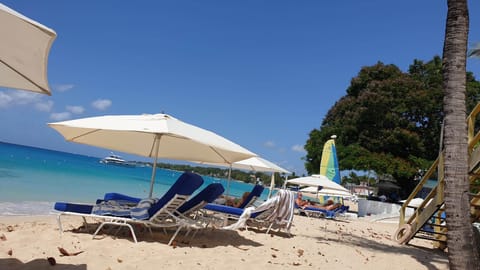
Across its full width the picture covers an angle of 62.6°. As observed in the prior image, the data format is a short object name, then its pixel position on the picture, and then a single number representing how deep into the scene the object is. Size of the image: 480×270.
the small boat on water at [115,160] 92.00
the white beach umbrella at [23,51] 2.60
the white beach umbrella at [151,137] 5.44
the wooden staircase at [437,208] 6.25
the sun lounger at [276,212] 7.09
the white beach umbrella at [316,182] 13.78
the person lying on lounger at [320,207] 14.38
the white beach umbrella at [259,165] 11.07
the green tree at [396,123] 21.36
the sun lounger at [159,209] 5.22
